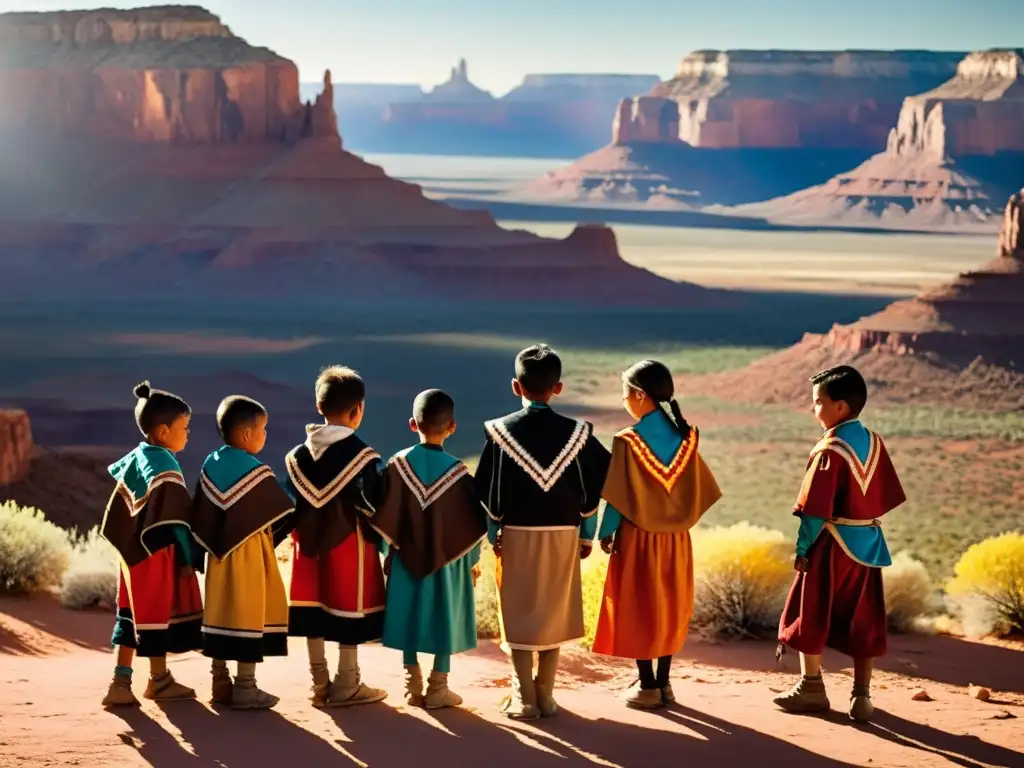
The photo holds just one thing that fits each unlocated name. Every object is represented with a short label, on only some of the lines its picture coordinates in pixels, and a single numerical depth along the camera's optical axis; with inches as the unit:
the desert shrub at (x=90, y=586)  532.7
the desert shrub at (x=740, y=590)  497.0
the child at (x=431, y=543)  366.6
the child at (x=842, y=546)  369.4
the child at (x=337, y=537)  368.5
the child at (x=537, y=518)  364.8
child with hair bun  365.7
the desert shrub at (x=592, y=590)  492.4
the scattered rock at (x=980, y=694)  399.9
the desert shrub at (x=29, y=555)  546.3
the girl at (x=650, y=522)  370.0
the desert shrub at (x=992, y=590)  507.2
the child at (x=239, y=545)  364.2
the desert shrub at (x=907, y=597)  502.9
